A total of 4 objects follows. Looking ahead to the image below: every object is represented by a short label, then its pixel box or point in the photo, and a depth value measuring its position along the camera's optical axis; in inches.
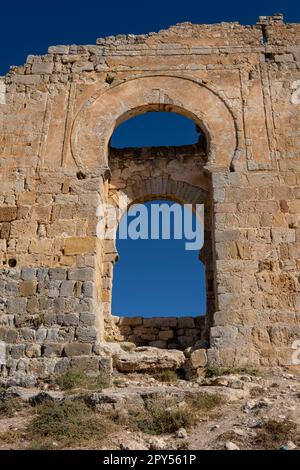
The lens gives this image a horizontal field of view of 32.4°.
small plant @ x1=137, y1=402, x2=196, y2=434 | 224.1
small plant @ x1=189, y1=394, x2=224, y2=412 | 242.8
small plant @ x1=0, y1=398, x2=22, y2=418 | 252.4
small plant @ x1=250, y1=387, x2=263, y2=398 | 264.5
